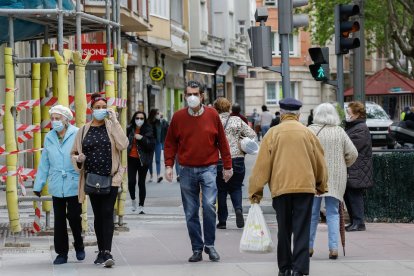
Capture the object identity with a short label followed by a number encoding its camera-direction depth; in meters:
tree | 50.03
